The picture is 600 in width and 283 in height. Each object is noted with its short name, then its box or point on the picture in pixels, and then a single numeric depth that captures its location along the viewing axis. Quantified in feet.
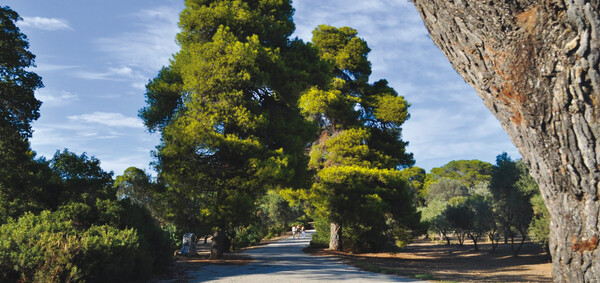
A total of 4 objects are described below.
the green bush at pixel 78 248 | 21.04
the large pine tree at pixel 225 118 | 41.19
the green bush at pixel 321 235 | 71.26
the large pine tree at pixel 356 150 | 58.75
